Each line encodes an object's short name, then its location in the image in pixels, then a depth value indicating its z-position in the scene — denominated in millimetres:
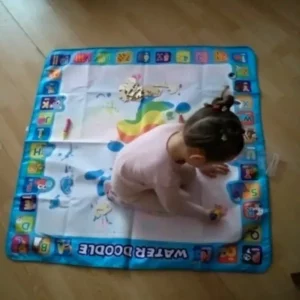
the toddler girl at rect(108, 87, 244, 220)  904
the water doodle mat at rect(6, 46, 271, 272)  1177
